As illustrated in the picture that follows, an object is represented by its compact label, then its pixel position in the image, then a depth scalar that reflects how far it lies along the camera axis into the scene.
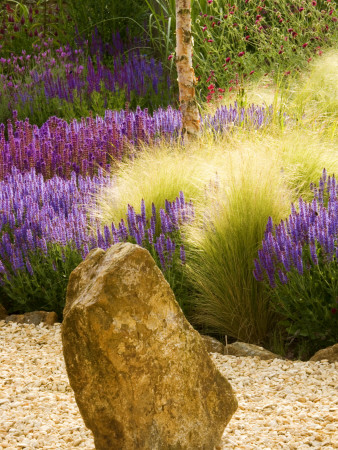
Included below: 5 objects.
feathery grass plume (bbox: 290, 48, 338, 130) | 10.93
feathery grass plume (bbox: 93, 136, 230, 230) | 7.70
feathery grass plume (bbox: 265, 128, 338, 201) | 7.89
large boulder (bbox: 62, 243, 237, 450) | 3.44
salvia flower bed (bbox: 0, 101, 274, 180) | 10.22
